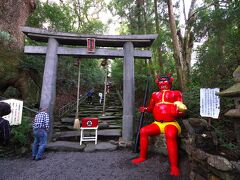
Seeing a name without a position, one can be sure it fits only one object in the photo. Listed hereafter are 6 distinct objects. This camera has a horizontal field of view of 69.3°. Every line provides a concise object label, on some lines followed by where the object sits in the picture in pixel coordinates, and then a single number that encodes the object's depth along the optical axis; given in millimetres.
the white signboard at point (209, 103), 3824
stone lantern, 2980
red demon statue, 4359
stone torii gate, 6312
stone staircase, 5850
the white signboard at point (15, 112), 5859
